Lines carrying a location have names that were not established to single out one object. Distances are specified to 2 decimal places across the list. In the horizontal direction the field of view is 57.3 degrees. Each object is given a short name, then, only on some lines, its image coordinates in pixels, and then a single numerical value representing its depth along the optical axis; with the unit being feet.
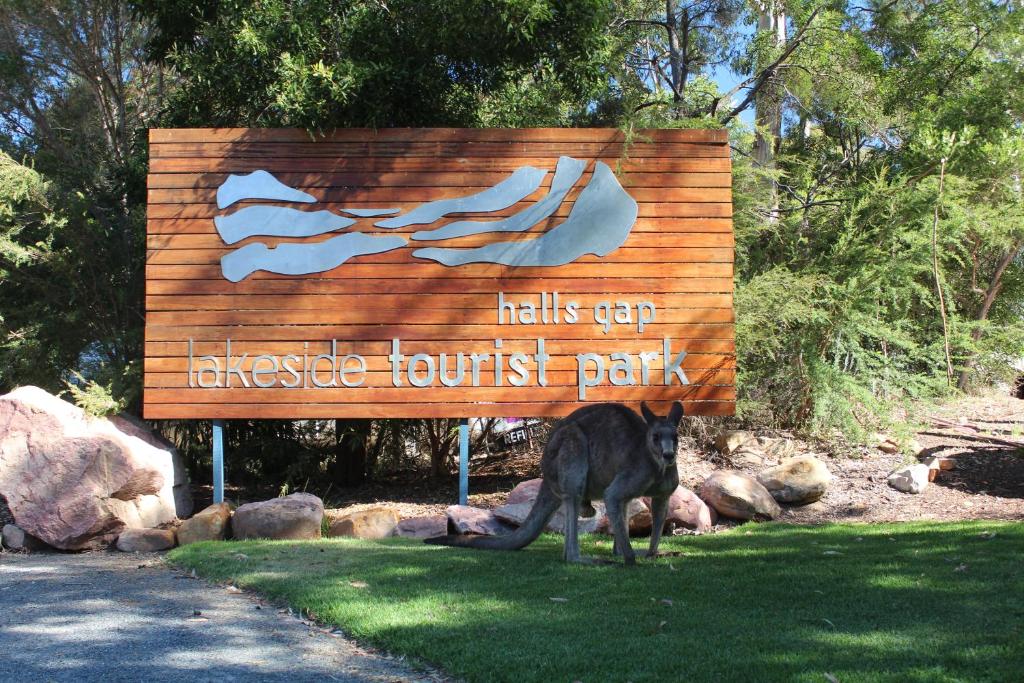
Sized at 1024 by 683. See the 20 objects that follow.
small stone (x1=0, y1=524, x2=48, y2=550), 31.63
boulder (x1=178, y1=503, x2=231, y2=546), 31.42
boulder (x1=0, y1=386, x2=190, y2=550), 31.50
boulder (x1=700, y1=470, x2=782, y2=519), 32.86
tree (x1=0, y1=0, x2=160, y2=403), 39.96
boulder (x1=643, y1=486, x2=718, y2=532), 31.91
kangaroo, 24.32
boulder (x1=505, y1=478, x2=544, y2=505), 32.14
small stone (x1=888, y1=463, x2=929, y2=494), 35.94
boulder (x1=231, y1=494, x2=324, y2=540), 31.09
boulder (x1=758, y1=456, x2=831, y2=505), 34.65
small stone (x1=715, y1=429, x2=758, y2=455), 40.60
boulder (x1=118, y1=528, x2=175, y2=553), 31.53
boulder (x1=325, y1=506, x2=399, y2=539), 31.86
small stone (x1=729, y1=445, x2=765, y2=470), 39.70
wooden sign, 34.27
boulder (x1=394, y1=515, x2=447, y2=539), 31.76
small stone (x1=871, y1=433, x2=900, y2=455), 40.42
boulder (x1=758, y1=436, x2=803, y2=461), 40.40
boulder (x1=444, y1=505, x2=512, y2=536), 30.27
